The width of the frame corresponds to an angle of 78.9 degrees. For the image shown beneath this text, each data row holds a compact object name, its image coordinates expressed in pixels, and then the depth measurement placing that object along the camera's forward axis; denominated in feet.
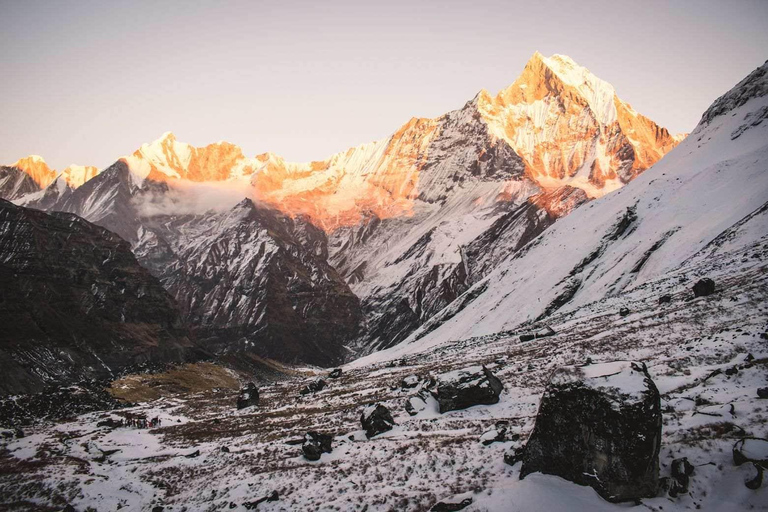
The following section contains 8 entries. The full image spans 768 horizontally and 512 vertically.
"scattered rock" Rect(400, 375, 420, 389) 150.21
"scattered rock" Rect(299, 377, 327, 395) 208.11
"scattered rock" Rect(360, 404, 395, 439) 101.35
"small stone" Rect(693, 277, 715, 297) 143.54
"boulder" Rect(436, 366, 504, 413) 110.11
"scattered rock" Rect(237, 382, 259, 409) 190.70
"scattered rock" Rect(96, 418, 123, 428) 158.61
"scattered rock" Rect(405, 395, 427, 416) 115.58
